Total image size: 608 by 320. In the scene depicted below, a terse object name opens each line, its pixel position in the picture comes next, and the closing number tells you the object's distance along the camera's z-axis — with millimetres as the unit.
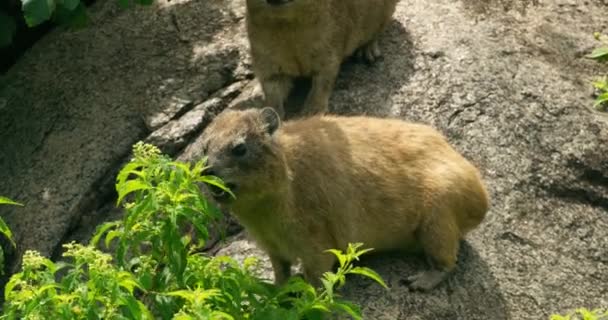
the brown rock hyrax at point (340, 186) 11773
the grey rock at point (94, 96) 15687
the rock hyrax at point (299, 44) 16172
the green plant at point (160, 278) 9008
